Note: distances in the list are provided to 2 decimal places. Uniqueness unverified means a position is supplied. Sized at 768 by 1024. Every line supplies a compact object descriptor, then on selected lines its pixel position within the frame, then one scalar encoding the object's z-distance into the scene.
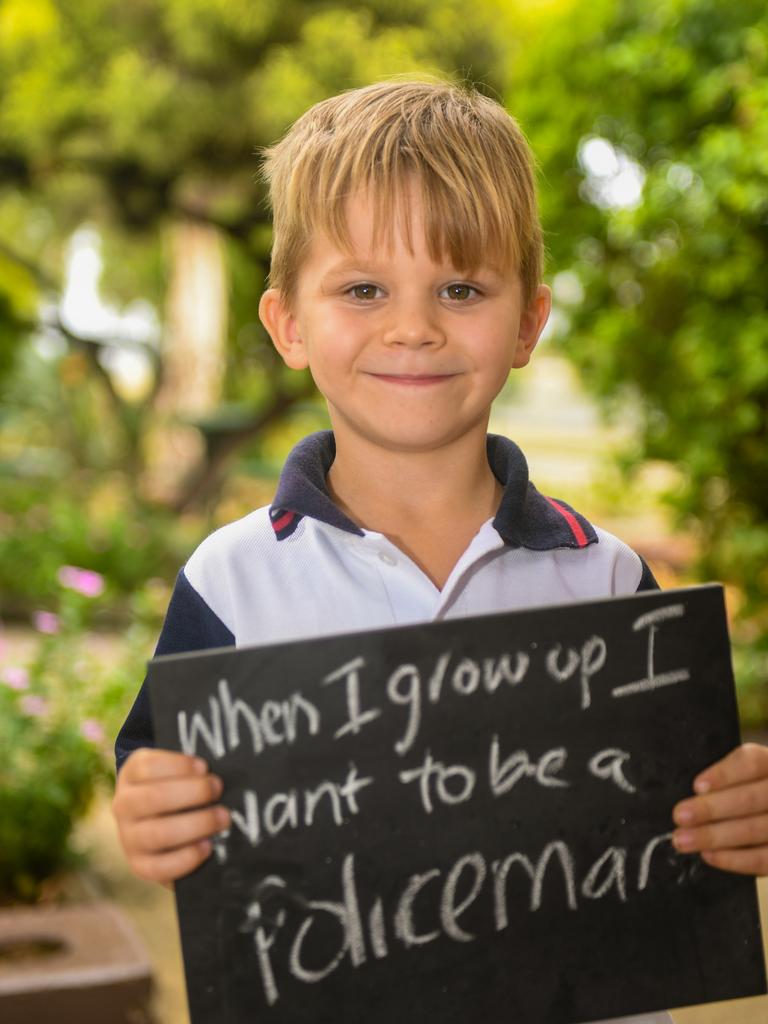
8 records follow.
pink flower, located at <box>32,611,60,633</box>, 4.65
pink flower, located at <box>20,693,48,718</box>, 4.50
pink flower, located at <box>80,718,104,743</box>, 4.52
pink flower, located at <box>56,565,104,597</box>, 4.74
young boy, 1.40
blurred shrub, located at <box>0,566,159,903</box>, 4.08
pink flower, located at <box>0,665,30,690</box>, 4.48
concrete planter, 3.00
